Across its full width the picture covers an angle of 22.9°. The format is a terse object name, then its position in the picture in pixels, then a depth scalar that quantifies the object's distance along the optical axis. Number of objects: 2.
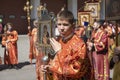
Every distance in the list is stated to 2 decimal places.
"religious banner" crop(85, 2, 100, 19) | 9.21
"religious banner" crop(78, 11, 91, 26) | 9.15
